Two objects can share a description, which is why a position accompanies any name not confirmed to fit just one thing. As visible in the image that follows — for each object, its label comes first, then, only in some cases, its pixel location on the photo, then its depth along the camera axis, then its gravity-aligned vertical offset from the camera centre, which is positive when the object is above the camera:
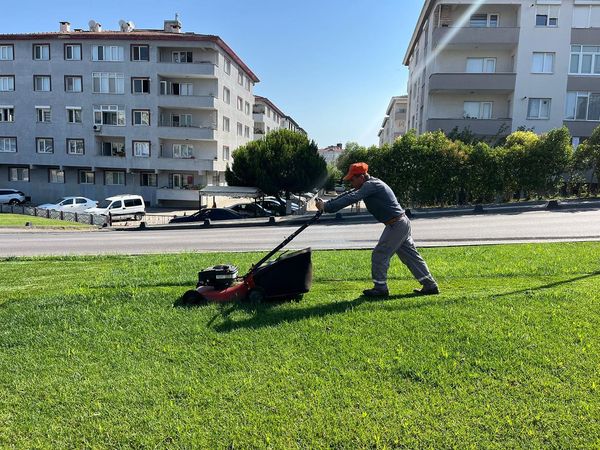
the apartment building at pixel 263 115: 58.23 +9.91
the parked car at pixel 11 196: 35.50 -1.18
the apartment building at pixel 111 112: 37.12 +6.31
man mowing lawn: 5.29 -0.44
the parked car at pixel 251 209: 27.17 -1.49
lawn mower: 5.34 -1.23
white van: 28.02 -1.63
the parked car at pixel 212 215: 25.44 -1.78
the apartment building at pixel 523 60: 29.36 +9.08
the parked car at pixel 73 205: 29.34 -1.53
